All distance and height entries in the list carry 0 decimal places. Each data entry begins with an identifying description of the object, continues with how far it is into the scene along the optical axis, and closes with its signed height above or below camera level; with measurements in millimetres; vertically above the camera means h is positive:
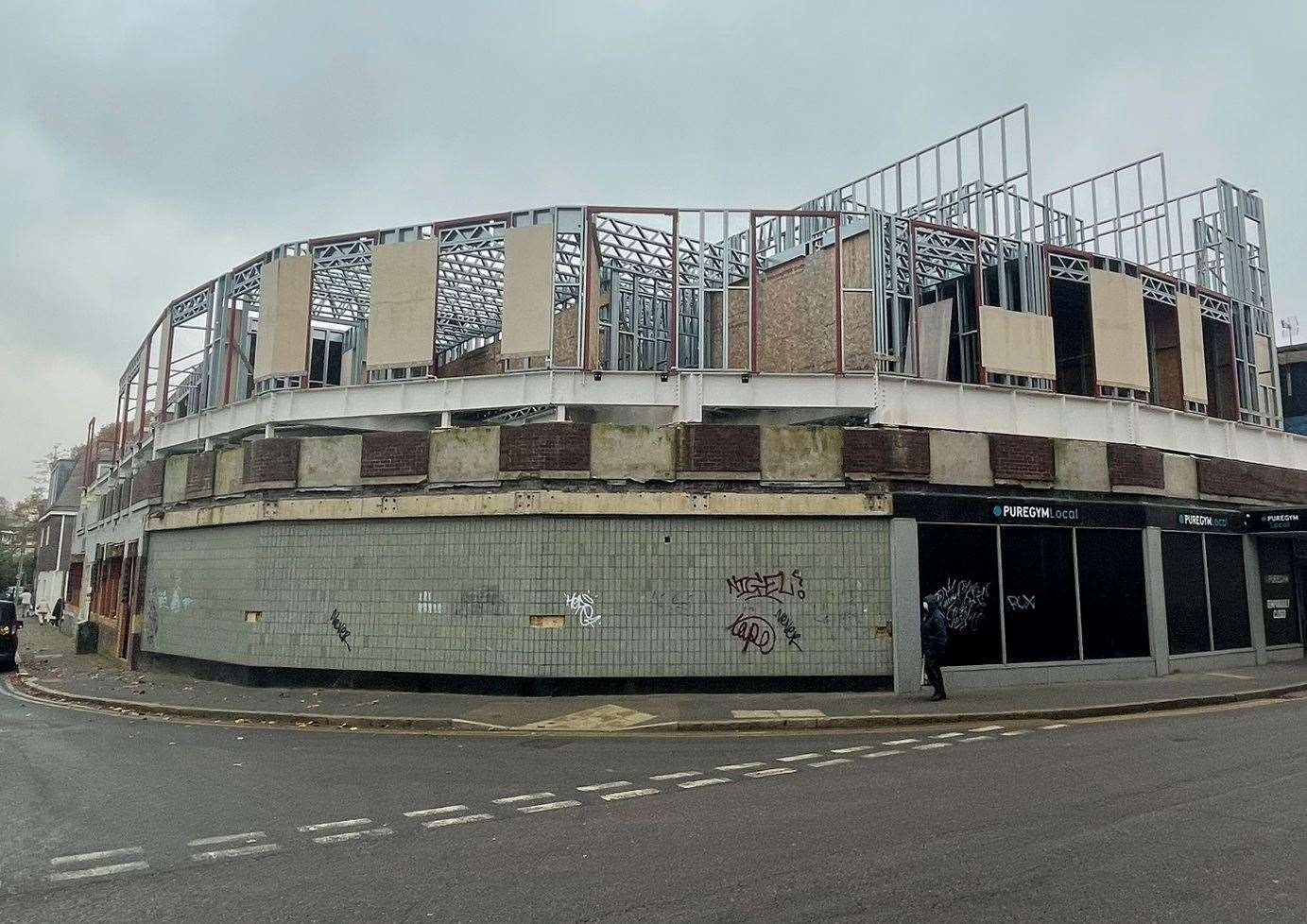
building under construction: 13906 +1828
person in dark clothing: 12938 -944
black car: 20312 -1447
